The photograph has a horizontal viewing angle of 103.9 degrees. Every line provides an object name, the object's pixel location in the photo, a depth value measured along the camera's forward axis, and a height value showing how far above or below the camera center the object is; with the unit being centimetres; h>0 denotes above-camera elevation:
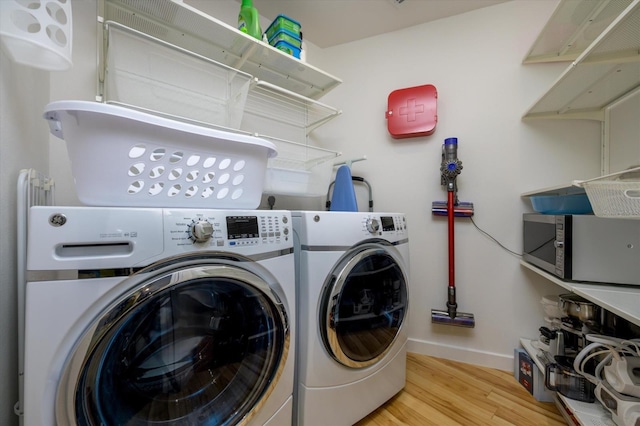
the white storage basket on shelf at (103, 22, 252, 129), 95 +56
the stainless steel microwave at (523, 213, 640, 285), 96 -14
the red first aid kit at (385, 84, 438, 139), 170 +70
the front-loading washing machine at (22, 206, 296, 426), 50 -27
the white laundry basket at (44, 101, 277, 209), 62 +15
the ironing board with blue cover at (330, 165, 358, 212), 152 +12
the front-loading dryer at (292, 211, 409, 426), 94 -42
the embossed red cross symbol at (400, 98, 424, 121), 172 +72
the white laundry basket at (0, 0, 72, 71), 50 +38
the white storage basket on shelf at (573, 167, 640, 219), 69 +5
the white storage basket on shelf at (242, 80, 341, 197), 135 +53
